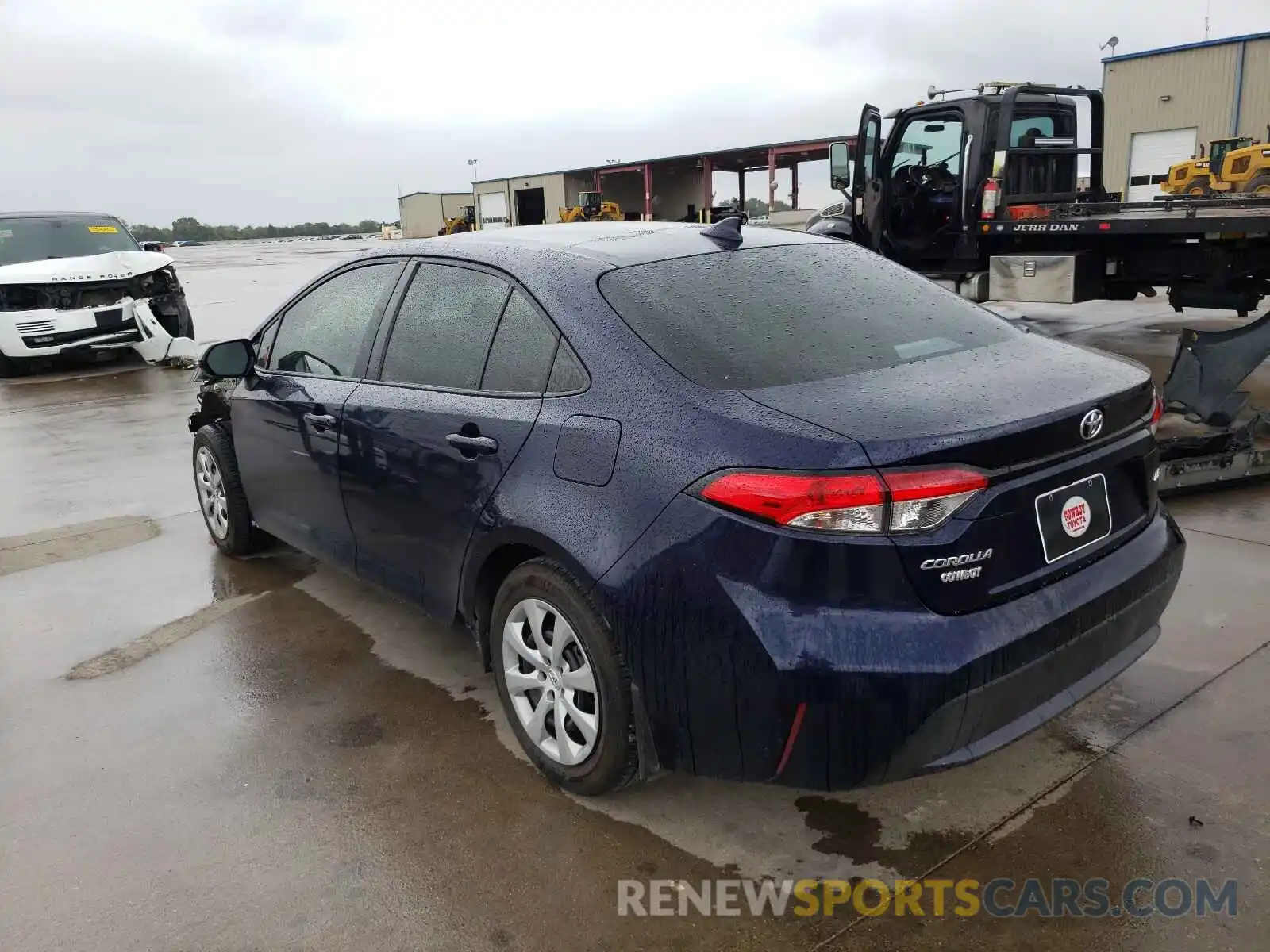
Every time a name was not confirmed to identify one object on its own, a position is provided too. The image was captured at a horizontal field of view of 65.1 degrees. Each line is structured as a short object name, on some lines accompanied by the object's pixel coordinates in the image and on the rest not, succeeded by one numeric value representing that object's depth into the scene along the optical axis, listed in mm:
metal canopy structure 41094
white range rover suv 11352
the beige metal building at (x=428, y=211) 68500
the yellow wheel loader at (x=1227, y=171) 17000
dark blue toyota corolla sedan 2232
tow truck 5887
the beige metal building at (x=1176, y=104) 25594
